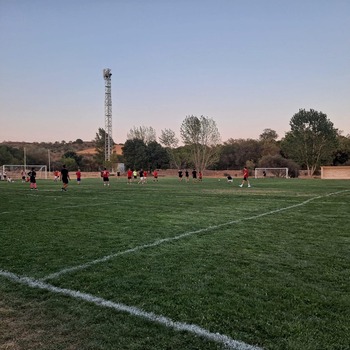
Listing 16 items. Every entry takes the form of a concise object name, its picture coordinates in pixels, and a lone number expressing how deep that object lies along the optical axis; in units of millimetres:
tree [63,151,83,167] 99312
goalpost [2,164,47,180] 59353
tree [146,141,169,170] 85312
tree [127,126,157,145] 97938
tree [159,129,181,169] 85500
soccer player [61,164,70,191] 24531
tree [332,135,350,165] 76875
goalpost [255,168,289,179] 62781
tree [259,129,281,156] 84938
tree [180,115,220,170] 79562
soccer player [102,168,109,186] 31756
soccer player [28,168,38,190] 26391
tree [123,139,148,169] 83500
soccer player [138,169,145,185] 37656
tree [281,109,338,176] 71812
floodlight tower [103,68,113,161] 81188
